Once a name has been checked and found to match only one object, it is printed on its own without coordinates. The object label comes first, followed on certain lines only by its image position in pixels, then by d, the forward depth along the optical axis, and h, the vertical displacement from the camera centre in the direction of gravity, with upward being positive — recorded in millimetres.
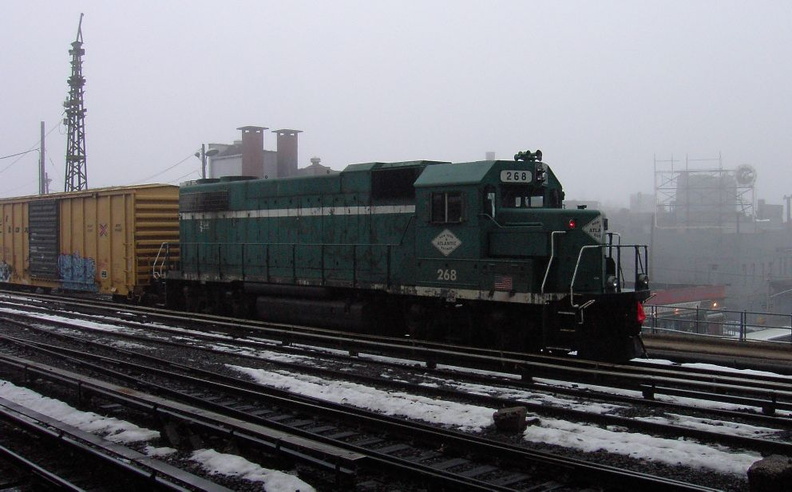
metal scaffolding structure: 58062 +4188
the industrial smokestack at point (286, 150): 43812 +6525
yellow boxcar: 19000 +548
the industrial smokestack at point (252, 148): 40938 +6247
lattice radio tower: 32812 +5964
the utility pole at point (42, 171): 40997 +4995
